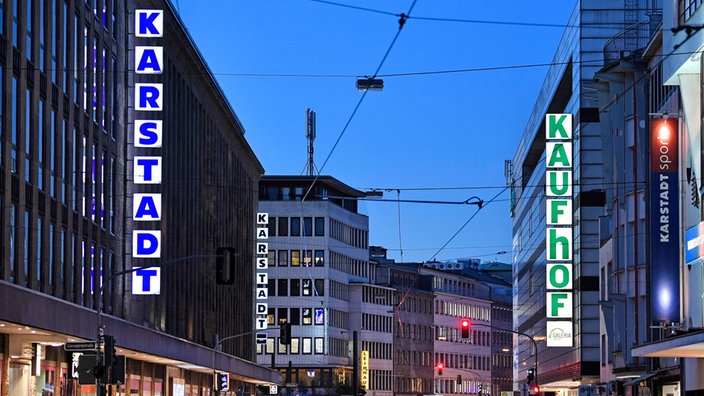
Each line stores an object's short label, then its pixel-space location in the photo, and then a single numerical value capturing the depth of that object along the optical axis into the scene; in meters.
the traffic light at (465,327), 79.50
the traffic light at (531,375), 84.75
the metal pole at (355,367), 147.90
